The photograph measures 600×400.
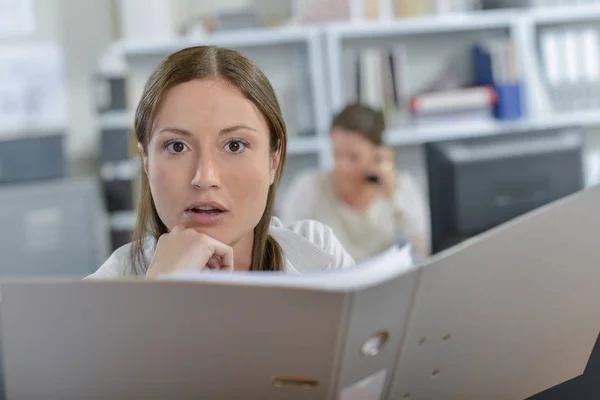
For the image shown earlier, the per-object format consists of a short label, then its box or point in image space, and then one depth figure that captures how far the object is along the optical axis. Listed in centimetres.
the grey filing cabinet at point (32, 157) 362
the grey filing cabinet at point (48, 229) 337
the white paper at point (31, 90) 422
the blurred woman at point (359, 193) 278
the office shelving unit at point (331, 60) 381
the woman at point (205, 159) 98
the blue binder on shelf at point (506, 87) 389
